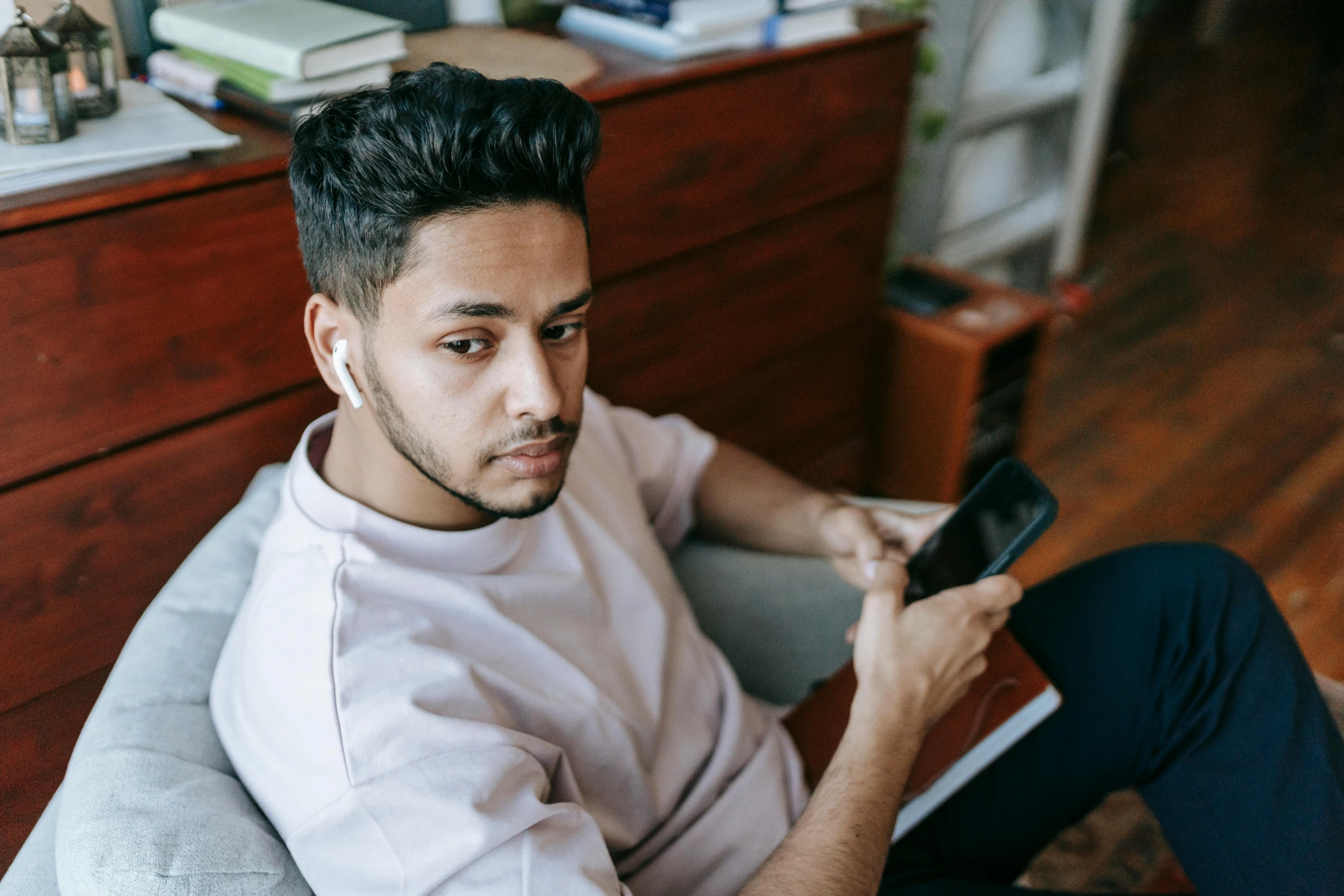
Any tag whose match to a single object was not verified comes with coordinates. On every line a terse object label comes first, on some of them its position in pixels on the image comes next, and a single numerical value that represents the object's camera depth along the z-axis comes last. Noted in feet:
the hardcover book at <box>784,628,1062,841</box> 4.08
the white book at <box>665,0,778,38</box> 5.47
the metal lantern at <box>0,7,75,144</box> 3.57
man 2.95
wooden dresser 3.76
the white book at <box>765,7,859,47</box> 5.85
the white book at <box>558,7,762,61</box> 5.50
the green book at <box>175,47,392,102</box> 4.25
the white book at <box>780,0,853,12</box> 5.90
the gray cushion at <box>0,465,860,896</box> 2.79
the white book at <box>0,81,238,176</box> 3.64
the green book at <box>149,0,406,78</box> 4.19
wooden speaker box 7.71
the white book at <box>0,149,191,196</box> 3.59
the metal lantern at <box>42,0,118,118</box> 3.77
